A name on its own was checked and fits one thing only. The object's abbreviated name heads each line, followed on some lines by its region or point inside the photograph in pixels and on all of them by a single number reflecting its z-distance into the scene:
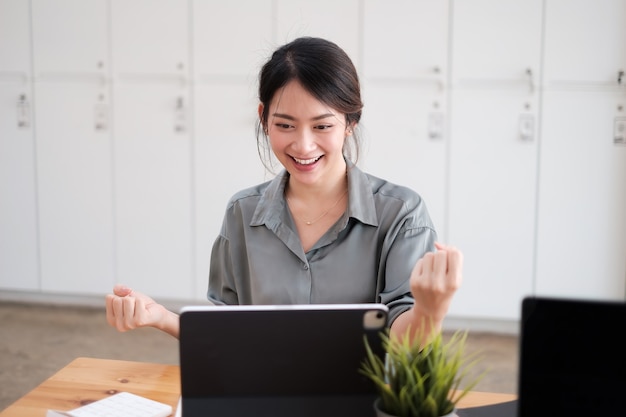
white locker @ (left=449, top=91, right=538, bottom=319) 3.63
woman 1.58
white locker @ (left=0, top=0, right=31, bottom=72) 4.11
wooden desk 1.28
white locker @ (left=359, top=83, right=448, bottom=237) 3.70
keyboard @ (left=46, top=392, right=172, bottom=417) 1.23
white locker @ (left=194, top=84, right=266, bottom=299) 3.90
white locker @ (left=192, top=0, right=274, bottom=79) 3.82
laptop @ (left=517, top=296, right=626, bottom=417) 0.78
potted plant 0.96
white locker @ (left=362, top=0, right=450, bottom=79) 3.62
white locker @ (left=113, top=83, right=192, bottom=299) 4.00
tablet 1.02
